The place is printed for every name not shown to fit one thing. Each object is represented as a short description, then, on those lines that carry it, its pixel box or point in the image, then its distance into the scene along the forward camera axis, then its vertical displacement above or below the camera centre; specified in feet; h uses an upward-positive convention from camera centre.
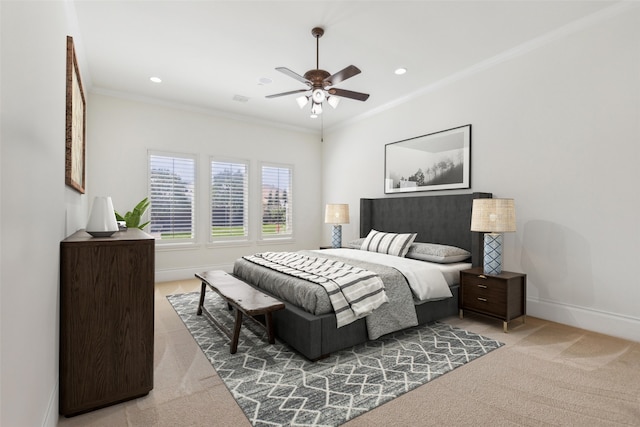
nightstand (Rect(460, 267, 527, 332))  10.12 -2.82
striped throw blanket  8.38 -2.15
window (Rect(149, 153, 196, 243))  16.93 +0.65
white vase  6.94 -0.32
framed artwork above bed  13.89 +2.33
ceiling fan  9.74 +4.09
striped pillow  13.73 -1.54
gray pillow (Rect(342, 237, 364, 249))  16.53 -1.86
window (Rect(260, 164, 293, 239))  20.56 +0.44
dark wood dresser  5.97 -2.27
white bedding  10.19 -2.22
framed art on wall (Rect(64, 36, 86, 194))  7.82 +2.27
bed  8.09 -2.05
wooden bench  8.13 -2.55
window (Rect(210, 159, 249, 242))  18.72 +0.49
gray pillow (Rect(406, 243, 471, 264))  12.31 -1.76
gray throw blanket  8.86 -2.60
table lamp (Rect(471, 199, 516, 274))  10.48 -0.44
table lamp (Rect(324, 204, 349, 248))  18.28 -0.47
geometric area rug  6.16 -3.91
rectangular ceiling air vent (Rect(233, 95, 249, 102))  16.39 +5.83
